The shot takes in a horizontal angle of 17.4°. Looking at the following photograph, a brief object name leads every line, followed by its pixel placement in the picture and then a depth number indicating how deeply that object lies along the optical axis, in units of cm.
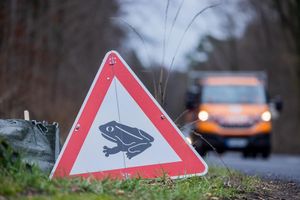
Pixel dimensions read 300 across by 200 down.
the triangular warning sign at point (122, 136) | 777
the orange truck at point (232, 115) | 2549
